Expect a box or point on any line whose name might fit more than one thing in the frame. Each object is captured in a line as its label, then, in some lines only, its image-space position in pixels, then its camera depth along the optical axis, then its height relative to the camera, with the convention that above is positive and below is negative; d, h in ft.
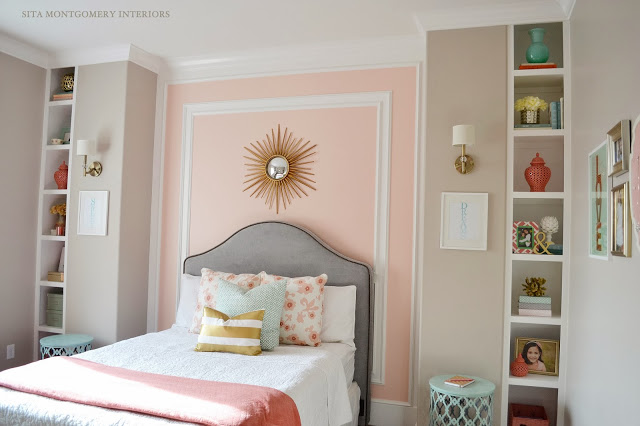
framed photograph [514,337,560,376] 9.85 -2.29
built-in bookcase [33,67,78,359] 13.03 +0.65
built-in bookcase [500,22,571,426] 9.55 +0.69
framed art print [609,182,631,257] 5.65 +0.25
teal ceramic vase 9.92 +3.83
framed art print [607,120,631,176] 5.69 +1.16
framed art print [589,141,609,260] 6.73 +0.54
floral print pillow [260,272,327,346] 10.24 -1.70
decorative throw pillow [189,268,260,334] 10.93 -1.32
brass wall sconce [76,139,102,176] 12.19 +1.78
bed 6.80 -2.38
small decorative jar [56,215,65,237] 13.16 -0.10
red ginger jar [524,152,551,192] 9.85 +1.29
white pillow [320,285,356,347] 10.68 -1.83
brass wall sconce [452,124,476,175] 9.63 +1.99
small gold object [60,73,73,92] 13.26 +3.78
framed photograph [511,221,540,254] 9.89 +0.05
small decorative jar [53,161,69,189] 13.19 +1.23
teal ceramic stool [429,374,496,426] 8.89 -3.04
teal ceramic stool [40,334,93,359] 11.55 -2.86
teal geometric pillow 9.71 -1.50
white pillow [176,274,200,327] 11.73 -1.76
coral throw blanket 6.38 -2.37
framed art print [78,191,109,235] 12.51 +0.31
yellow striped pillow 9.36 -2.02
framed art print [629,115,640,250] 5.15 +0.66
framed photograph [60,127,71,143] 13.61 +2.48
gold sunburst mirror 12.17 +1.56
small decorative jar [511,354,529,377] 9.72 -2.55
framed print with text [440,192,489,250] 9.95 +0.33
